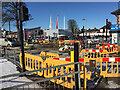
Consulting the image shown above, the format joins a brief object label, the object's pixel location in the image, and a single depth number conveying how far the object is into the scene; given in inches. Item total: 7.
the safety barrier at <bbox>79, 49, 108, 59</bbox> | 336.8
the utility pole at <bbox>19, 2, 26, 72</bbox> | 197.5
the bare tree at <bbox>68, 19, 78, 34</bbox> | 2652.6
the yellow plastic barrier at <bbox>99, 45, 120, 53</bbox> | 464.6
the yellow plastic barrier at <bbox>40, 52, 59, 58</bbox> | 263.3
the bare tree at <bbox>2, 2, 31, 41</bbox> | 1037.2
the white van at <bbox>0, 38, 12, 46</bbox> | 962.1
